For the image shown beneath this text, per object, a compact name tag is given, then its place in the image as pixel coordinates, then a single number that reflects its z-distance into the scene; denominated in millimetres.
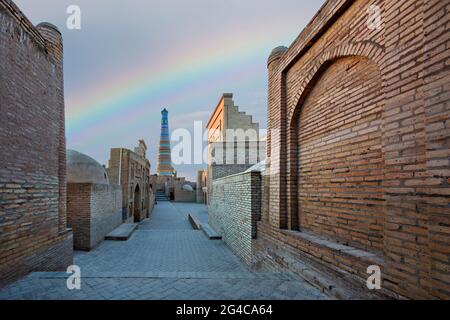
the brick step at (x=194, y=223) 12927
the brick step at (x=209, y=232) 9781
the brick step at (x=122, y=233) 9328
